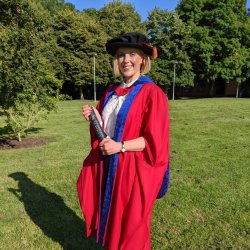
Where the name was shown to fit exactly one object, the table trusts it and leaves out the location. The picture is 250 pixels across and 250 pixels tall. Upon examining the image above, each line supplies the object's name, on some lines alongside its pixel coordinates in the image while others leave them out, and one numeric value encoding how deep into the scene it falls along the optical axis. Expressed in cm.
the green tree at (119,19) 2992
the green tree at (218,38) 2705
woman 195
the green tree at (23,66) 611
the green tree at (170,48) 2705
